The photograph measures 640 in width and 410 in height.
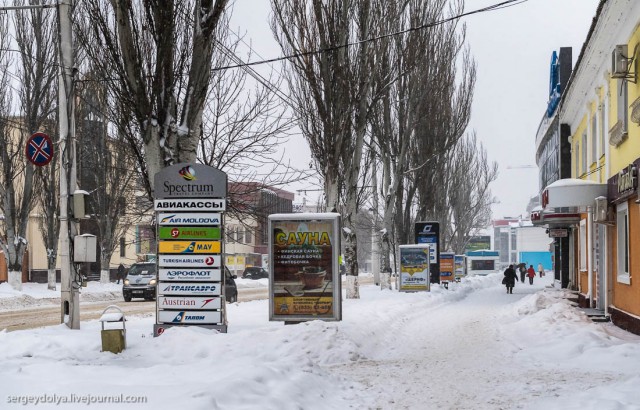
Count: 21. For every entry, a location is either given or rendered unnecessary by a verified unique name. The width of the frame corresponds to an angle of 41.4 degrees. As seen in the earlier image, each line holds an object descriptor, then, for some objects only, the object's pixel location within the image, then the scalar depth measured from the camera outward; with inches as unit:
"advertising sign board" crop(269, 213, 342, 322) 626.2
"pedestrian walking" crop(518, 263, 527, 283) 2479.0
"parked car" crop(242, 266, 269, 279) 2888.8
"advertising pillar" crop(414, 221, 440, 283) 1478.8
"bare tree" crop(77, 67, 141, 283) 1396.4
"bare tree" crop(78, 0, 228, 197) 576.1
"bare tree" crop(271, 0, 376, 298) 972.6
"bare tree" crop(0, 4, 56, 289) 1344.7
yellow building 652.1
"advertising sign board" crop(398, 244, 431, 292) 1300.4
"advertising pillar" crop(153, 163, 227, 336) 555.8
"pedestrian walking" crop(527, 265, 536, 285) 2325.3
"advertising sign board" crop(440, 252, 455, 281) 1756.9
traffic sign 590.6
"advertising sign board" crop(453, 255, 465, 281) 2414.4
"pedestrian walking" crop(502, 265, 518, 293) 1699.1
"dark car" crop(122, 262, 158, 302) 1332.4
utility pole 581.9
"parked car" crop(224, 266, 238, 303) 1162.8
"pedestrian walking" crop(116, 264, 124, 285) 2072.8
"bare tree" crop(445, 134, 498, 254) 2153.1
